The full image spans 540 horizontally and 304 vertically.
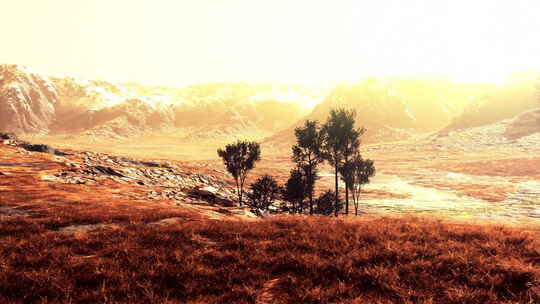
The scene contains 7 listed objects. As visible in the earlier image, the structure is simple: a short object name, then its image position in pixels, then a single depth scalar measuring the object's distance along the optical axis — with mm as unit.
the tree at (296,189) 50903
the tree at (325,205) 51812
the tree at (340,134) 44875
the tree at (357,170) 48728
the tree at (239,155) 54031
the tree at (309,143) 47062
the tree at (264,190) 52500
